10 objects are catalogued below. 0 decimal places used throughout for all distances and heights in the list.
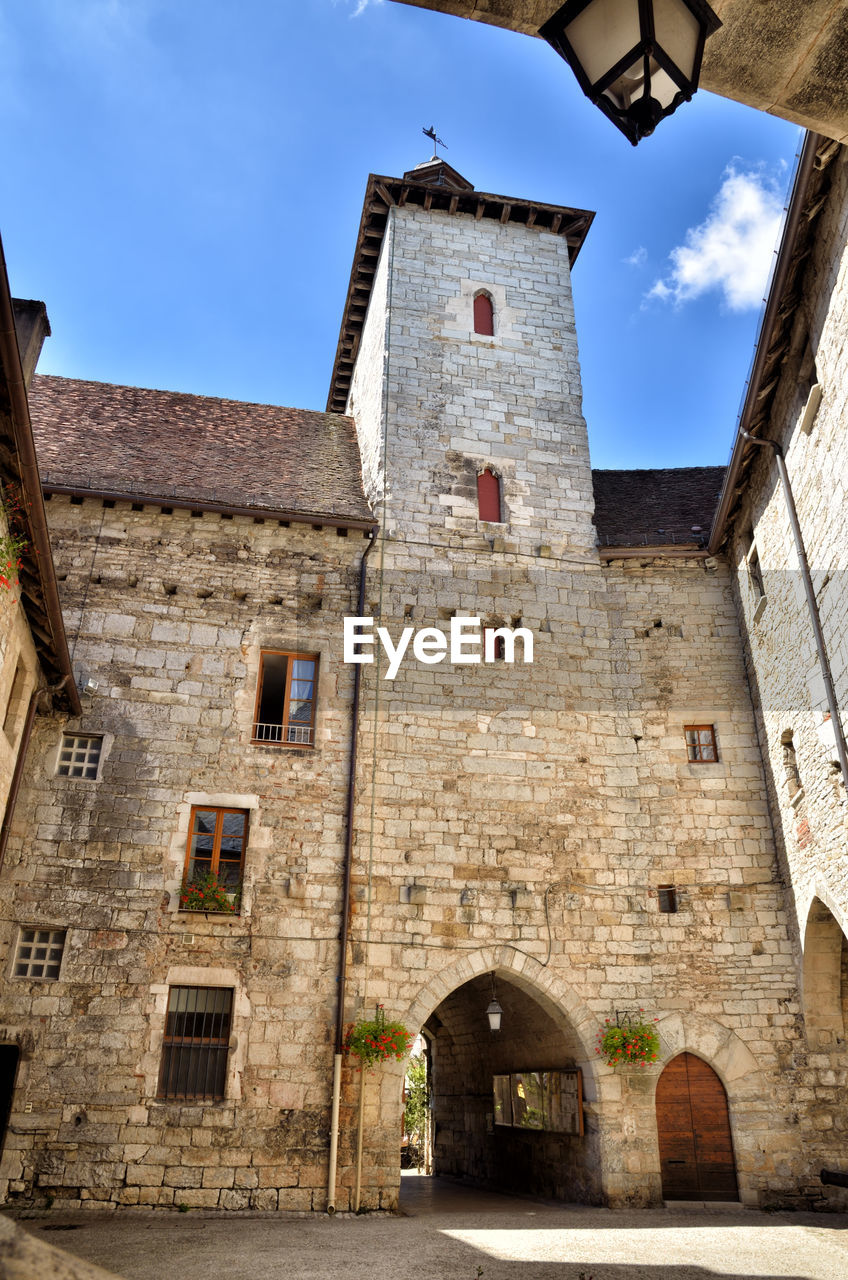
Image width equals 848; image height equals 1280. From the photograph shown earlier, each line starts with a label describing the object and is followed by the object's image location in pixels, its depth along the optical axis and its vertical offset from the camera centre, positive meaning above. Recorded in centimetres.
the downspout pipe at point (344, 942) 930 +164
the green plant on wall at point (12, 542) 720 +402
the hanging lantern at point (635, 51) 251 +260
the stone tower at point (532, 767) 1038 +381
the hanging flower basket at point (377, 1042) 962 +65
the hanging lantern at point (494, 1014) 1048 +100
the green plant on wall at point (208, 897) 997 +205
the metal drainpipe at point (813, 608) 890 +462
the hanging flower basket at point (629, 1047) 1007 +65
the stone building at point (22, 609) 678 +411
